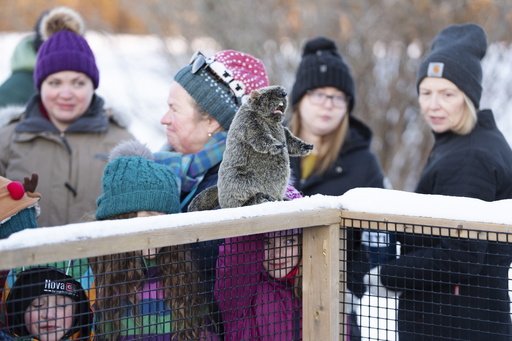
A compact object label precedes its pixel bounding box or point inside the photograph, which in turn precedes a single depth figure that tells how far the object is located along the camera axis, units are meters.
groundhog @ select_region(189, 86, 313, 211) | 4.25
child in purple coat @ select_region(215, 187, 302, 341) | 4.46
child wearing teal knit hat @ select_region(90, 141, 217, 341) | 4.12
